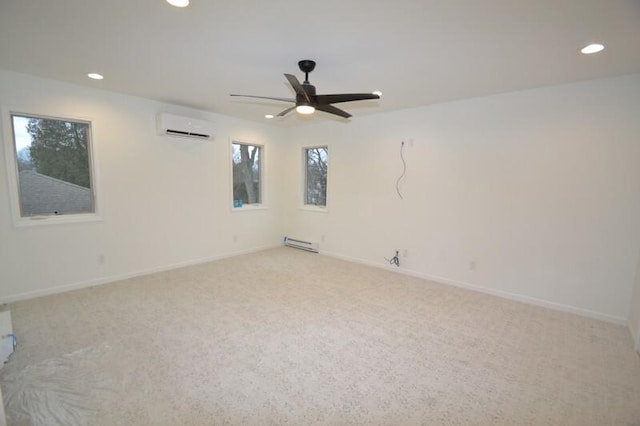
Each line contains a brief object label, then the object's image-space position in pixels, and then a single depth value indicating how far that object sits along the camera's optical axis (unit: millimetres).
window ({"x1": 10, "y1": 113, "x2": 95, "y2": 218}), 3336
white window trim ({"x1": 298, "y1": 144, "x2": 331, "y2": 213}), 5672
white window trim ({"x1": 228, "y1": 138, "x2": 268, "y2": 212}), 5180
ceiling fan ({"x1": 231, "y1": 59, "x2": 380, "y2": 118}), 2480
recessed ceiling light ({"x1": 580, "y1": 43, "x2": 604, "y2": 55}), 2265
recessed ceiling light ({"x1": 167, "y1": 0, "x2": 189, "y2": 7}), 1796
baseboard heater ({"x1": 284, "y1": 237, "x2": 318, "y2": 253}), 5693
